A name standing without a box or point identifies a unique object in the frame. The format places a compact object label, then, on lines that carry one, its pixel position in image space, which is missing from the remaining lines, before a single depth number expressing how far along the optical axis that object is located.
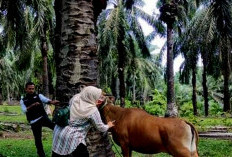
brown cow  7.33
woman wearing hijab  5.94
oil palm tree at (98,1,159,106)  29.05
